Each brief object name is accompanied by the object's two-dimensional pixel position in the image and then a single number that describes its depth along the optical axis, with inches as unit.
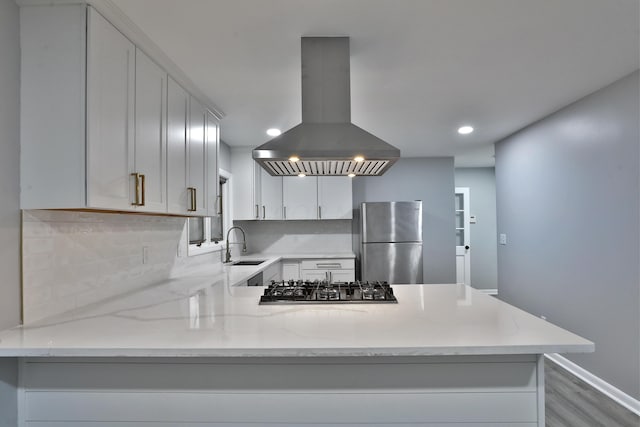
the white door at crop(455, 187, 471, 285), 253.3
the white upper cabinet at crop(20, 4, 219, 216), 57.1
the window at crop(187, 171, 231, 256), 130.9
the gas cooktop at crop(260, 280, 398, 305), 71.7
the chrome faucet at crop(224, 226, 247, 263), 153.8
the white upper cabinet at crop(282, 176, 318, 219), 190.1
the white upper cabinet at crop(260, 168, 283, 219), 187.9
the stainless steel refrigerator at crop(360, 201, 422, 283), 188.1
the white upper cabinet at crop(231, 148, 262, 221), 180.4
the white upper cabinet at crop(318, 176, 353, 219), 192.2
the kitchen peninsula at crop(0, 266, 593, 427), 52.1
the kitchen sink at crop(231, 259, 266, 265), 161.1
